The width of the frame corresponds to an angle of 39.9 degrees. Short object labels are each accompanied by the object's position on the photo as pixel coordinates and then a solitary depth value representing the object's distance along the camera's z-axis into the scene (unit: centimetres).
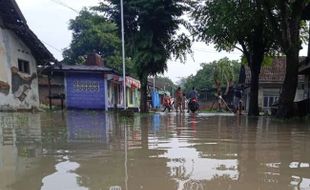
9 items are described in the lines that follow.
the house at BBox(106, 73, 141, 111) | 3089
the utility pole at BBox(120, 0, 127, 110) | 2053
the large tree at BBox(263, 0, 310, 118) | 1647
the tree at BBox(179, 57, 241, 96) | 5128
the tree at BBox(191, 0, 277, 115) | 1916
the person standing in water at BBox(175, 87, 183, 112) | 2704
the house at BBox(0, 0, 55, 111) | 2041
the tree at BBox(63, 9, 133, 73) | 4778
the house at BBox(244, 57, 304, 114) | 3800
